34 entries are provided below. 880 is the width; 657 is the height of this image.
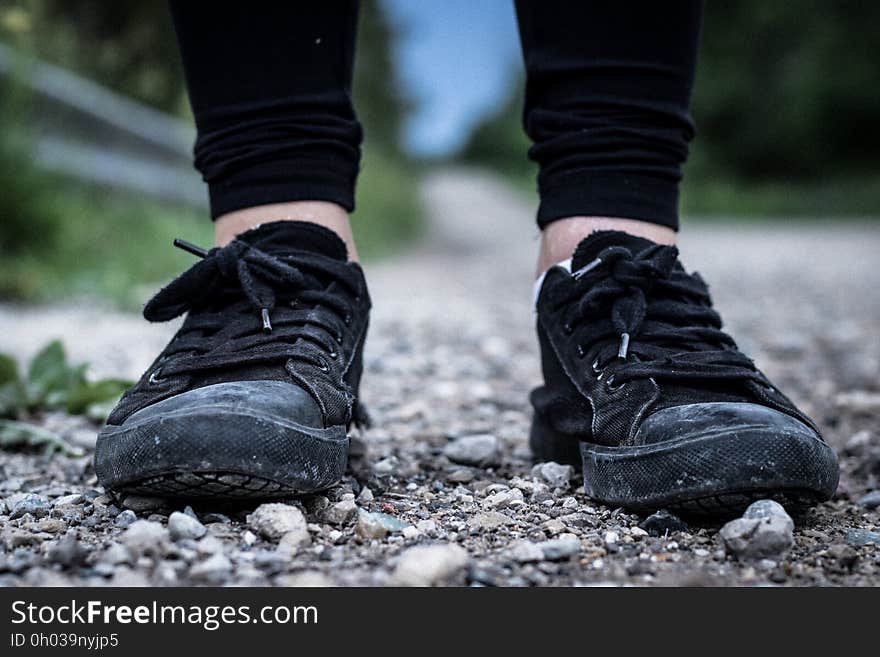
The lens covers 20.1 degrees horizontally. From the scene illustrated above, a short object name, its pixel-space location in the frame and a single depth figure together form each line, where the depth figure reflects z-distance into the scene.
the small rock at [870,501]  1.09
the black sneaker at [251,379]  1.01
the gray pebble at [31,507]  1.04
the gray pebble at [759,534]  1.00
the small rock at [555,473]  1.10
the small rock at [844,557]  1.00
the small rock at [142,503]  1.04
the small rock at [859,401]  1.30
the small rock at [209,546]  0.99
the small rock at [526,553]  0.99
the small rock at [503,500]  1.07
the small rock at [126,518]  1.03
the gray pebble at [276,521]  1.01
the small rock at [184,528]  1.00
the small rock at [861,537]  1.03
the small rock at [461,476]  1.11
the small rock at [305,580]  0.97
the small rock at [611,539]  1.01
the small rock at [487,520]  1.03
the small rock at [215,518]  1.02
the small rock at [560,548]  1.00
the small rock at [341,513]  1.03
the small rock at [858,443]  1.19
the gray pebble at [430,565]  0.97
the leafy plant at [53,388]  1.23
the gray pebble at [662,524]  1.03
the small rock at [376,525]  1.02
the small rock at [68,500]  1.06
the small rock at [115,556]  0.98
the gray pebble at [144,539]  0.98
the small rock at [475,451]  1.14
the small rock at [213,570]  0.97
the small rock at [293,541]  1.00
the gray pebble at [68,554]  0.97
